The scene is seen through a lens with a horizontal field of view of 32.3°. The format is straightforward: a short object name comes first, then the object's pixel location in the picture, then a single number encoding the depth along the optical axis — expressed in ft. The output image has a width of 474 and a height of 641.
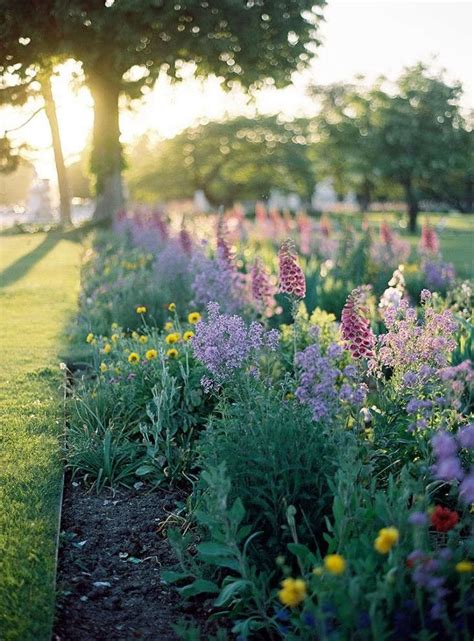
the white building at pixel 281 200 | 180.74
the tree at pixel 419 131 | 93.25
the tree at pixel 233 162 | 150.20
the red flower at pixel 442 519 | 8.96
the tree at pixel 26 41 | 56.51
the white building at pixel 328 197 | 265.24
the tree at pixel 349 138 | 96.89
